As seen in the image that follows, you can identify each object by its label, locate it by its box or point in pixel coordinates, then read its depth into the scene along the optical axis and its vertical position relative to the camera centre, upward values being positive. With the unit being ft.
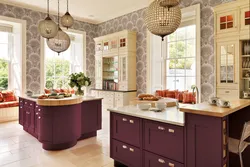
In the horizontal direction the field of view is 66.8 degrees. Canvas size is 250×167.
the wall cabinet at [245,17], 12.80 +4.44
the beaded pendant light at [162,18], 7.21 +2.50
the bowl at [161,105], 8.72 -1.04
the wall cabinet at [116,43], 20.98 +4.65
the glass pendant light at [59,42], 12.46 +2.70
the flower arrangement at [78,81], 13.76 +0.12
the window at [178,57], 16.81 +2.51
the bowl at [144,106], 8.89 -1.11
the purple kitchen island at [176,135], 6.13 -2.02
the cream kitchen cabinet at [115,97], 20.93 -1.69
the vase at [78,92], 14.13 -0.70
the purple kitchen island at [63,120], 11.16 -2.38
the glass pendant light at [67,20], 12.62 +4.18
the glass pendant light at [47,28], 10.94 +3.18
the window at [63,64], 23.31 +2.50
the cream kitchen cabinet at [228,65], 13.39 +1.31
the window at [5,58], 20.49 +2.67
